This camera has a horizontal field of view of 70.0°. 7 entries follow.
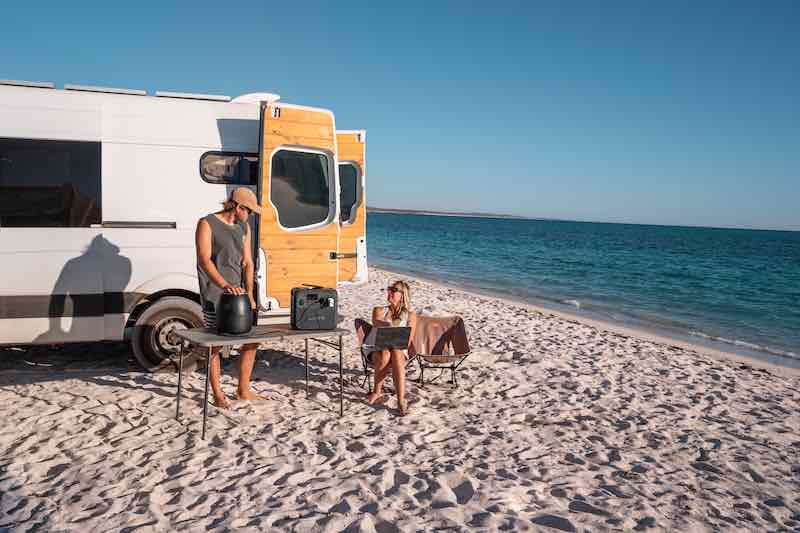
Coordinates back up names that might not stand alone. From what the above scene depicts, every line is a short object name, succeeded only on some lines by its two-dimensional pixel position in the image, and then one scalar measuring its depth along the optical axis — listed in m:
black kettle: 4.39
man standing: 4.70
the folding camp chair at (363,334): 5.84
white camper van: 5.44
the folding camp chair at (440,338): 6.13
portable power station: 4.79
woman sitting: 5.57
